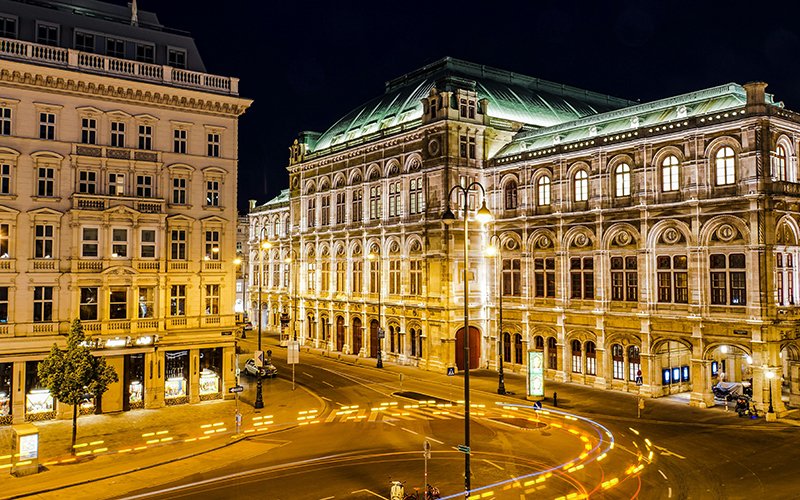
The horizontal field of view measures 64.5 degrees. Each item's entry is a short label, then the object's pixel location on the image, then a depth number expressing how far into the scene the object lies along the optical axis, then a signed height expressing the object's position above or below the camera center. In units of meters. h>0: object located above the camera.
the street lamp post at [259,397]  39.91 -7.64
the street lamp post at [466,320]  22.36 -1.74
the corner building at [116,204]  36.78 +4.66
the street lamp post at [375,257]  62.08 +1.87
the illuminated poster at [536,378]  39.12 -6.42
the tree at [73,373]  31.14 -4.70
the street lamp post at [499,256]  29.88 +1.04
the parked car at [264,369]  51.88 -7.71
